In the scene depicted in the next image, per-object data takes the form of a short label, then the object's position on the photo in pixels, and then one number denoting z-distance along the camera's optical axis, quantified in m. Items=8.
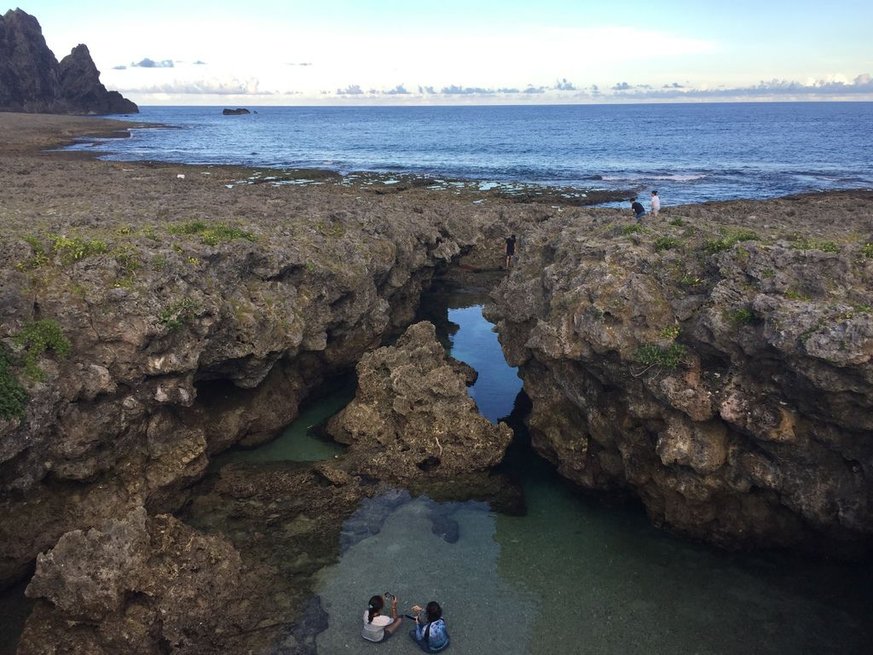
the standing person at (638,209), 32.55
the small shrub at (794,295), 15.79
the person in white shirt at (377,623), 14.68
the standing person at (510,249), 41.88
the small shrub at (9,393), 14.74
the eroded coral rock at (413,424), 21.38
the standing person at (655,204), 34.22
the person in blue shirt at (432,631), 14.41
